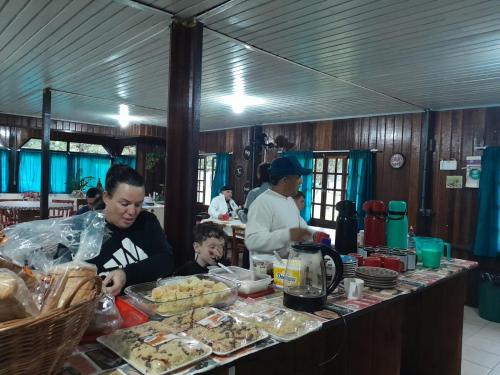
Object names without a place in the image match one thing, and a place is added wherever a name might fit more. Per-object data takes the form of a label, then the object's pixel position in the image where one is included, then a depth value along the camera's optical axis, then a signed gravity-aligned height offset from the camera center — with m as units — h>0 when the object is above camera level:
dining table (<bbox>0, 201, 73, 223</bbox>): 5.49 -0.68
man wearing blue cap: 2.14 -0.26
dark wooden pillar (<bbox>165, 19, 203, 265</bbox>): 2.34 +0.25
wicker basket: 0.73 -0.37
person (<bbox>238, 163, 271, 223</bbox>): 4.13 -0.12
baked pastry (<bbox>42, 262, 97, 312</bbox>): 0.88 -0.30
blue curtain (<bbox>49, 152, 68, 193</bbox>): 8.50 -0.17
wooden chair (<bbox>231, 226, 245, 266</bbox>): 5.05 -1.00
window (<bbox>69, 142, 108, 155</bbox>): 8.77 +0.42
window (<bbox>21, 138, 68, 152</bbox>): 8.15 +0.42
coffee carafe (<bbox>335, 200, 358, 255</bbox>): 2.30 -0.33
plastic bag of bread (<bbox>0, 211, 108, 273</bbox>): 1.16 -0.25
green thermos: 2.48 -0.32
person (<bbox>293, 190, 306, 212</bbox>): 4.46 -0.31
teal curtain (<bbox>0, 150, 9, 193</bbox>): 7.78 -0.19
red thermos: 2.50 -0.30
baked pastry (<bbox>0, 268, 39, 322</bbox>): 0.76 -0.29
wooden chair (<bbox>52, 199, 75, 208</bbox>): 6.87 -0.68
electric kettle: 1.56 -0.41
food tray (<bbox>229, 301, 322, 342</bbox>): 1.26 -0.54
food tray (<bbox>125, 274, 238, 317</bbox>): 1.36 -0.48
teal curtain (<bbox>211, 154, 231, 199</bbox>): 7.57 -0.02
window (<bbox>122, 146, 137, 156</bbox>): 9.30 +0.41
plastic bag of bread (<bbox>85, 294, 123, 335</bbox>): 1.17 -0.49
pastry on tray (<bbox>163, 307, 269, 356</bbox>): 1.14 -0.52
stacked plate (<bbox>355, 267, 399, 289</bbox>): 1.88 -0.51
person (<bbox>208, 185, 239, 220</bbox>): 6.24 -0.59
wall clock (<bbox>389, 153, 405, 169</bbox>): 5.20 +0.26
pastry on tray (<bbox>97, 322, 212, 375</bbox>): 0.99 -0.52
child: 2.37 -0.48
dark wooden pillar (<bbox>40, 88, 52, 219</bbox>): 4.92 +0.23
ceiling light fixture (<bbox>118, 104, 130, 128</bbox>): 6.09 +0.96
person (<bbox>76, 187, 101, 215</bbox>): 4.43 -0.34
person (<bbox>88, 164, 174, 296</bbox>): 1.65 -0.32
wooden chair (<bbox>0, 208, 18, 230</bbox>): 5.61 -0.84
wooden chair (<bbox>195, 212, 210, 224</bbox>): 6.40 -0.81
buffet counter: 1.08 -0.74
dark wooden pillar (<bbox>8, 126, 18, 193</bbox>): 7.76 +0.03
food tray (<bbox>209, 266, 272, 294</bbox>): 1.67 -0.50
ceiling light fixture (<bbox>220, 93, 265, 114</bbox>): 4.76 +0.96
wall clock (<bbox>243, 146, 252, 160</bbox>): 6.99 +0.37
